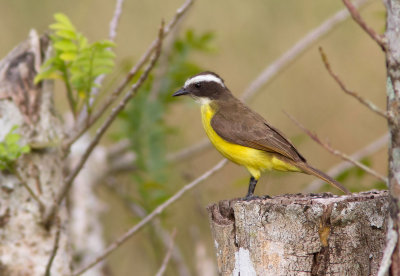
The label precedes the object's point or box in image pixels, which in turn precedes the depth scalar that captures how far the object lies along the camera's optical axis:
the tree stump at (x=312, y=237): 6.16
